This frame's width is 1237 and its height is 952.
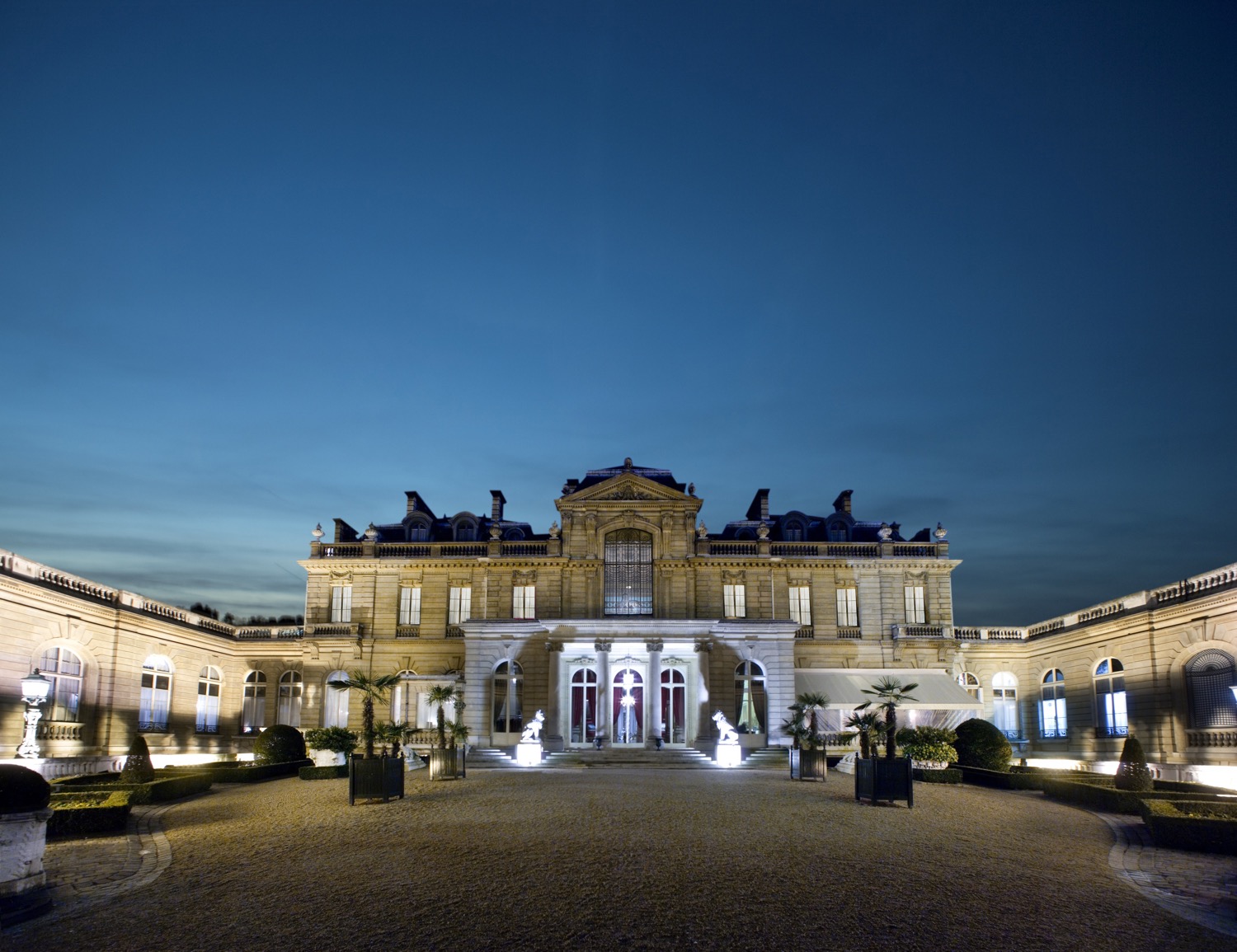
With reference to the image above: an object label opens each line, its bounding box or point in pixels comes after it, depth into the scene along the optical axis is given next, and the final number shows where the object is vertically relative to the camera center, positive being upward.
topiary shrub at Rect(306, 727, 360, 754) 27.89 -2.09
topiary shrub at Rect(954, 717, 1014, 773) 26.70 -2.23
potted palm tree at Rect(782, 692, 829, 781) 25.36 -2.19
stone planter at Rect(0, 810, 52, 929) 9.67 -2.05
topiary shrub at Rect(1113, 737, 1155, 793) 20.81 -2.25
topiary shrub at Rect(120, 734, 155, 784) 21.67 -2.22
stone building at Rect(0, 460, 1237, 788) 34.72 +1.11
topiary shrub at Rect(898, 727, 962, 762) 26.12 -2.14
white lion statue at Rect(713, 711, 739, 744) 32.31 -2.12
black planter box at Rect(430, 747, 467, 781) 25.38 -2.54
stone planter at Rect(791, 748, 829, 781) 25.30 -2.57
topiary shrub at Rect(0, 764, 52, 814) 9.88 -1.27
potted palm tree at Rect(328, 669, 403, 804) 19.03 -2.16
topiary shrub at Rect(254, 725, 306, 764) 28.55 -2.32
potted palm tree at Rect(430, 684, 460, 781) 25.36 -2.49
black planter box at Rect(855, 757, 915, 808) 18.88 -2.18
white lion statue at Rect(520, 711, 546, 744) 32.34 -2.14
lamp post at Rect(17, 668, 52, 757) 21.94 -0.76
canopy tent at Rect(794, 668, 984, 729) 36.06 -0.96
